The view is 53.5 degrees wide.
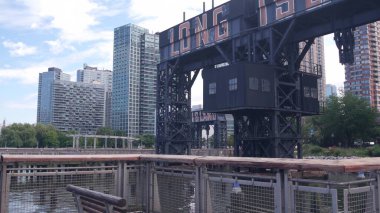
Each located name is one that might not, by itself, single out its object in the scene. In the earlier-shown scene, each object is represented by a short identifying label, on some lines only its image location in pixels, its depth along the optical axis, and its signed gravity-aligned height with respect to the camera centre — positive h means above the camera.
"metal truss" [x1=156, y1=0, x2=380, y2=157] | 26.03 +6.47
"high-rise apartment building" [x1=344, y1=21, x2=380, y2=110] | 127.50 +24.35
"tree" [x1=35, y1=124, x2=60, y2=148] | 106.12 +0.37
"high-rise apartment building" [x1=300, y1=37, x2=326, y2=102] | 151.14 +35.95
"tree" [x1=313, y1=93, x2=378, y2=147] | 72.96 +3.23
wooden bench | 4.64 -0.87
